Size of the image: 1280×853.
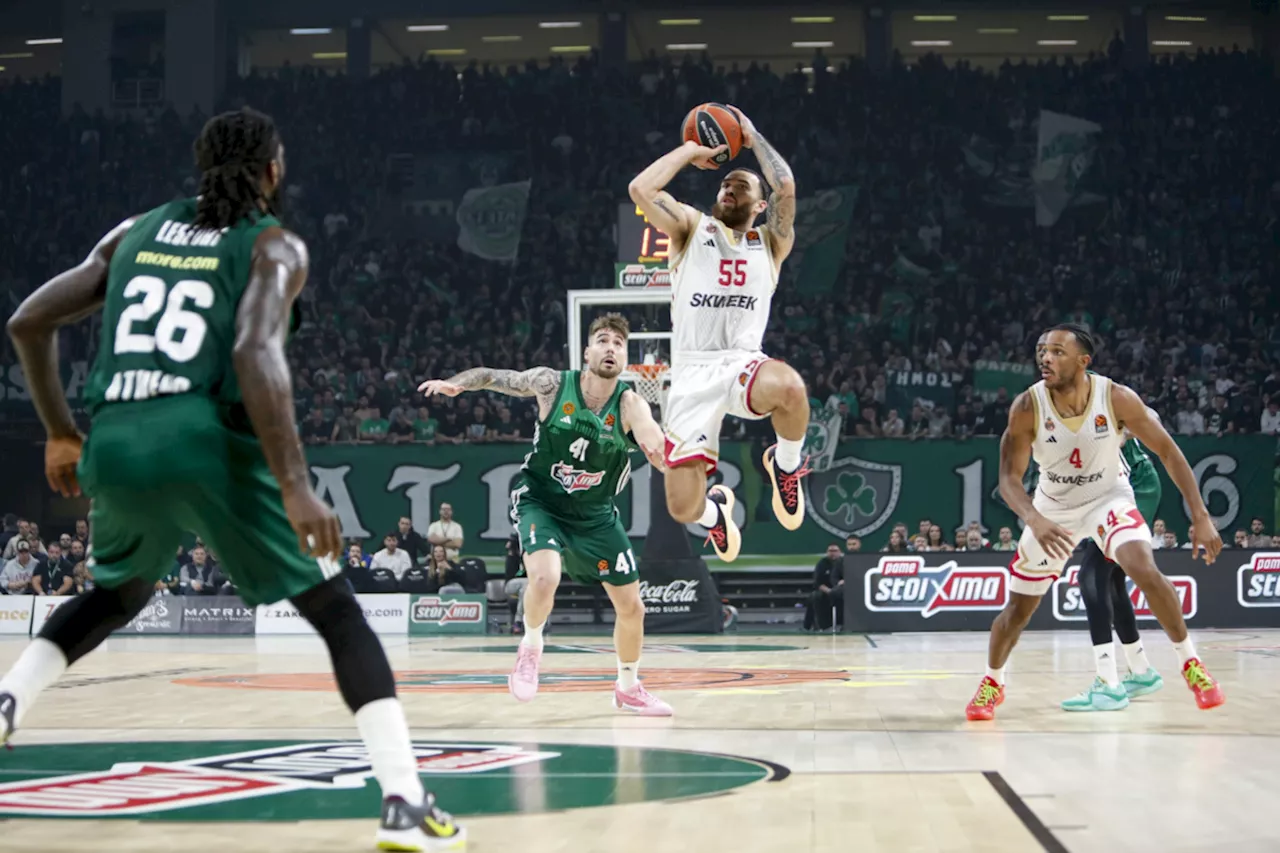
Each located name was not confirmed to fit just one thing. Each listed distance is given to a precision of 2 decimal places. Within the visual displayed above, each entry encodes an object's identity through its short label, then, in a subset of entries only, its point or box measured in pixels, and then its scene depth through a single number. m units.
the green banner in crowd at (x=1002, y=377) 23.08
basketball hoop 16.73
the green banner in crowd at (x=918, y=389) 22.61
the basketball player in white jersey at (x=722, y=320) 7.59
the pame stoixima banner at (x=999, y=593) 17.09
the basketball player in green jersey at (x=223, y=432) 3.62
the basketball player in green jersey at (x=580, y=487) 7.84
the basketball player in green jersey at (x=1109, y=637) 7.82
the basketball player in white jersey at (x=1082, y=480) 7.44
